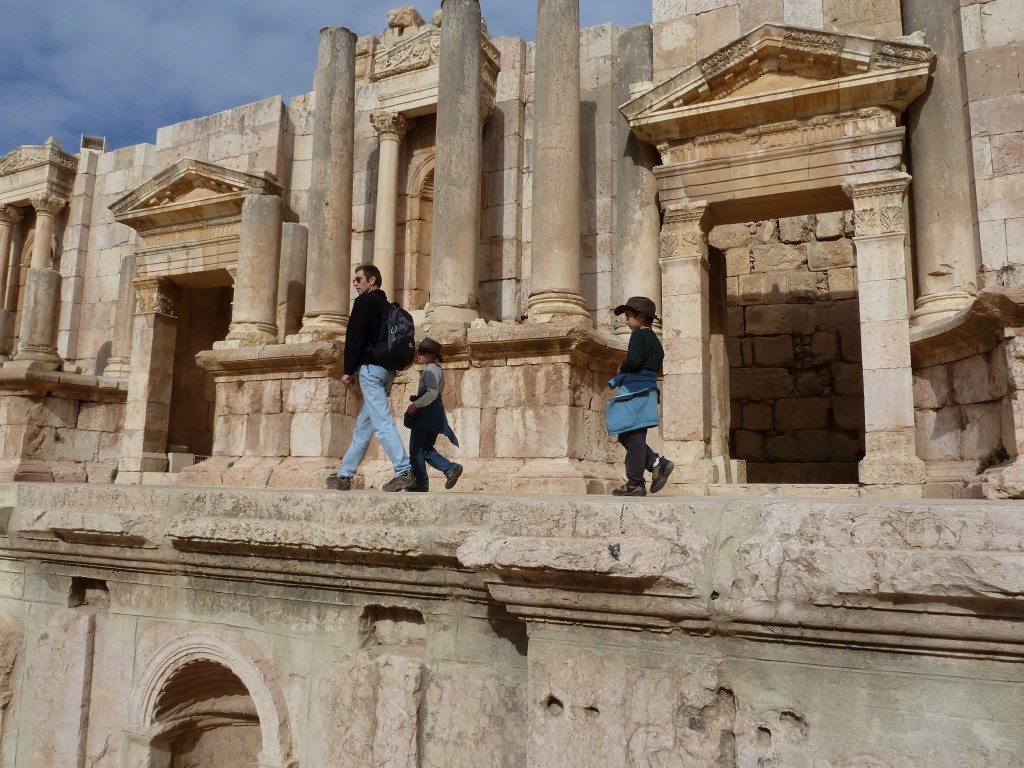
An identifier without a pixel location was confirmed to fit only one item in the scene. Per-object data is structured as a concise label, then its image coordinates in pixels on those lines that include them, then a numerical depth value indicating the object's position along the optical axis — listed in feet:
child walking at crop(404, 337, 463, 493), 19.90
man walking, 19.15
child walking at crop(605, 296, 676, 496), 17.81
